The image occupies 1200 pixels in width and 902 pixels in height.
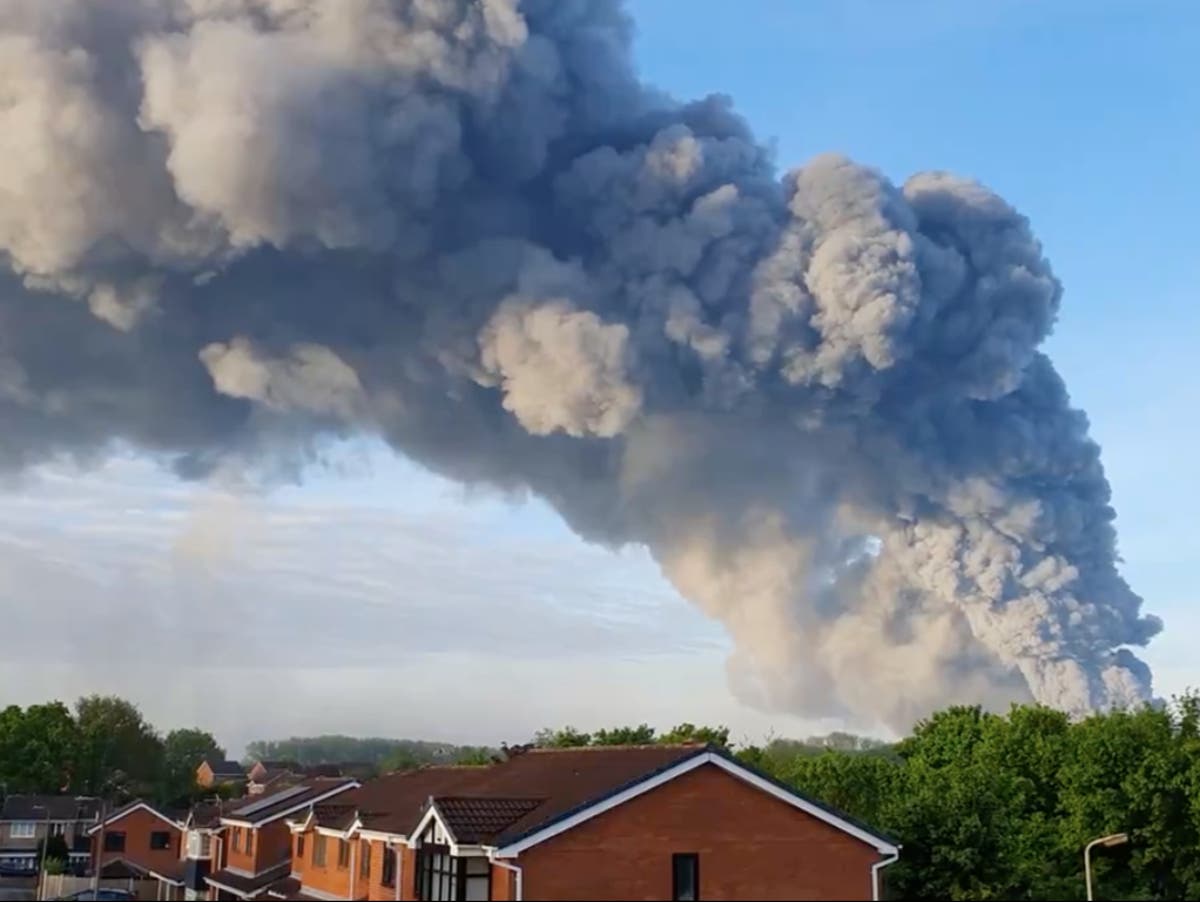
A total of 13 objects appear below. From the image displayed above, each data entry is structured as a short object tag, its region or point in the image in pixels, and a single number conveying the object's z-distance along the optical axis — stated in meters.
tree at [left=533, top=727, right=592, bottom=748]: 62.00
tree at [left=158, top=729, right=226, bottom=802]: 98.88
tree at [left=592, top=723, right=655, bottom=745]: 61.69
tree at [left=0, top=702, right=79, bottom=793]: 83.38
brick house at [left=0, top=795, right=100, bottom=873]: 66.06
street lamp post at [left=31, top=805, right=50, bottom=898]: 48.89
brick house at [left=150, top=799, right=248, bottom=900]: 38.22
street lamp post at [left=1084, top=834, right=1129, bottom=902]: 22.88
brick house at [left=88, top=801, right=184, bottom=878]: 55.50
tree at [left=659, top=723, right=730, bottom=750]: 57.36
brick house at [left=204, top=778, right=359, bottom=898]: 32.91
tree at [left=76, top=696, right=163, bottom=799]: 92.56
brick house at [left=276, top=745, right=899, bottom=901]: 20.36
